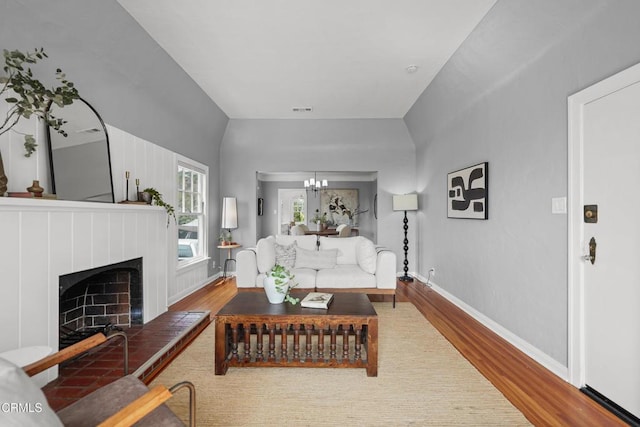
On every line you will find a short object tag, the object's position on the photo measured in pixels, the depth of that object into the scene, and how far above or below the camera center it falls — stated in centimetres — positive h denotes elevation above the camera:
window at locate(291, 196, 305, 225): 675 +8
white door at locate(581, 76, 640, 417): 174 -20
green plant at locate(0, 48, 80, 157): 175 +71
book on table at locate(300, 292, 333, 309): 244 -69
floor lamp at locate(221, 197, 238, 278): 553 -2
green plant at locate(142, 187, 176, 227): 328 +17
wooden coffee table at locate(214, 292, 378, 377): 227 -88
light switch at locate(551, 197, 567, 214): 223 +6
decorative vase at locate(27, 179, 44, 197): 195 +16
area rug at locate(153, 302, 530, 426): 180 -116
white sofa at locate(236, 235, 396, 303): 387 -68
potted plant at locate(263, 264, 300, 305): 252 -57
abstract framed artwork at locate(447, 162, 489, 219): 329 +24
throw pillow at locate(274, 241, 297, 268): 414 -56
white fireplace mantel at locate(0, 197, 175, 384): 177 -25
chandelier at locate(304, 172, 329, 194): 635 +61
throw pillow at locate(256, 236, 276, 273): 399 -54
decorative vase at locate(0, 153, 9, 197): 177 +19
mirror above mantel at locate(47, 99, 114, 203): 230 +46
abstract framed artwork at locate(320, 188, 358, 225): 668 +21
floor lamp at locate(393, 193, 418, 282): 544 +18
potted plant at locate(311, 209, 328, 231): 680 -13
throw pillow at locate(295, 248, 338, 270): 414 -60
